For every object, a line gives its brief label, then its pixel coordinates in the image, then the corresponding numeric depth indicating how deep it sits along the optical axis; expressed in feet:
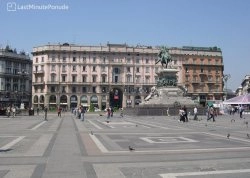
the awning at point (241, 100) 251.89
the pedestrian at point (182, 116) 134.04
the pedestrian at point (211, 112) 141.07
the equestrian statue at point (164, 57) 231.71
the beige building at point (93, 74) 417.08
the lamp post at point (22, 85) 472.73
